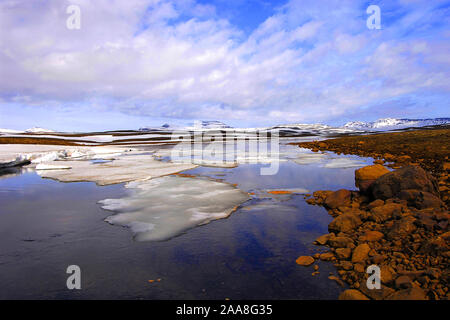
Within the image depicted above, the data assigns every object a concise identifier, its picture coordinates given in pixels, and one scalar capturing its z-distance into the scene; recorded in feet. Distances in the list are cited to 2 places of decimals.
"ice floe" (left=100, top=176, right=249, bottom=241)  18.93
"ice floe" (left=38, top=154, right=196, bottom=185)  38.34
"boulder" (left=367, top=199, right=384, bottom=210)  20.41
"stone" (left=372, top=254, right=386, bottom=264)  12.84
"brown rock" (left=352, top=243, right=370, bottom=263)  13.47
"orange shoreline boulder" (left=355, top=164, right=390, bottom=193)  24.94
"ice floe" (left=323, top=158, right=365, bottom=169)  49.07
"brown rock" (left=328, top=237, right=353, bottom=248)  15.10
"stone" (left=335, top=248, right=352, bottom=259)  14.07
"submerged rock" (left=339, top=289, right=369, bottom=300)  10.80
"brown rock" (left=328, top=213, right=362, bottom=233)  17.57
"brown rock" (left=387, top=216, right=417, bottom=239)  14.91
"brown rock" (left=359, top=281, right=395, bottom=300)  10.71
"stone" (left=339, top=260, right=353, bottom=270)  13.03
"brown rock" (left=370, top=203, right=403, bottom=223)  17.67
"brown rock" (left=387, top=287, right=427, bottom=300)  10.14
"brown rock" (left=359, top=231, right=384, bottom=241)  15.23
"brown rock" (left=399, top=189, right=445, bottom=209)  18.44
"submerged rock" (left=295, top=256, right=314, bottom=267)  13.75
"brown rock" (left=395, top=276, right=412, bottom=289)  10.73
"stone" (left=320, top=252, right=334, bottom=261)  14.16
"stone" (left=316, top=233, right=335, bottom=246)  15.98
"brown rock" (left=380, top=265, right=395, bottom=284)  11.51
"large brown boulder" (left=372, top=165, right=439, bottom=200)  20.92
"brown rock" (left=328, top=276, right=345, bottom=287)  12.01
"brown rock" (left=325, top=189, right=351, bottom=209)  23.08
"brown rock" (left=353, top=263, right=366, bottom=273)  12.57
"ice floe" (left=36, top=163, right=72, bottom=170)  50.14
